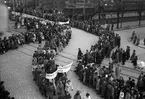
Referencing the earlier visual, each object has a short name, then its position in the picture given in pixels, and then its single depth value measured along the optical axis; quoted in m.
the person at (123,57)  18.05
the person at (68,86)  11.68
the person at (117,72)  14.34
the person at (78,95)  10.11
